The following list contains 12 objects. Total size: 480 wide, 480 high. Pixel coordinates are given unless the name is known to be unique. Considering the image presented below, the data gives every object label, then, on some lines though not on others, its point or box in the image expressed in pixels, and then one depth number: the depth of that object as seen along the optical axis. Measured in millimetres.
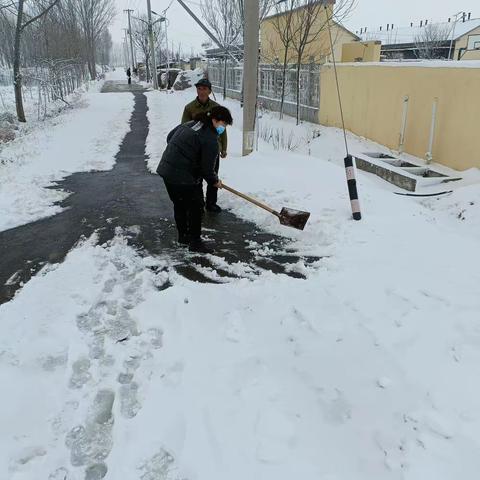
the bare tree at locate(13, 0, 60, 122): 16500
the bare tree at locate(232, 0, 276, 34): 19656
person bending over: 4875
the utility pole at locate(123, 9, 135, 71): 62850
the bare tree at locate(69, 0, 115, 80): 44188
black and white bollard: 5488
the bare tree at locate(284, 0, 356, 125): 16500
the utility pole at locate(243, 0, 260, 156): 8359
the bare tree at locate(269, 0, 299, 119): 17297
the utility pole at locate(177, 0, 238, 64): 13117
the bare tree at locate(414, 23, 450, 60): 39628
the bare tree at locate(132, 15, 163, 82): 53209
